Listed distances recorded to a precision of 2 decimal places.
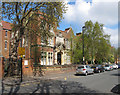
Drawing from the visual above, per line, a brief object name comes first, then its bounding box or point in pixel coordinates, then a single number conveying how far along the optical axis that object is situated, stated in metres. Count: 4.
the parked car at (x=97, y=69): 25.60
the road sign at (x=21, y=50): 12.74
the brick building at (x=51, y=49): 23.08
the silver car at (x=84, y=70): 20.12
